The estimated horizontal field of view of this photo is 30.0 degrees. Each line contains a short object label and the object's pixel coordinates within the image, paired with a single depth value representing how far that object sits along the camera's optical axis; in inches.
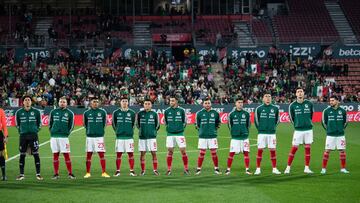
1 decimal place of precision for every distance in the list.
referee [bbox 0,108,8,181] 745.6
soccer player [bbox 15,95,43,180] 754.2
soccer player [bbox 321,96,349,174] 776.9
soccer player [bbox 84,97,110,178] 770.2
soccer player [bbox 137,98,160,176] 784.3
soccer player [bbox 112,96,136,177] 778.8
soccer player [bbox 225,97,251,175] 781.3
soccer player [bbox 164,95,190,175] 788.6
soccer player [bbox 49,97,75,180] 763.4
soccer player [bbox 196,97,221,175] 786.2
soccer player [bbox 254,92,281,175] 780.6
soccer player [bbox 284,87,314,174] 780.6
